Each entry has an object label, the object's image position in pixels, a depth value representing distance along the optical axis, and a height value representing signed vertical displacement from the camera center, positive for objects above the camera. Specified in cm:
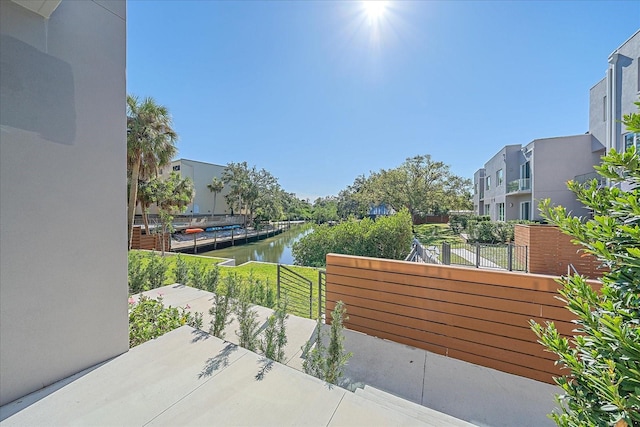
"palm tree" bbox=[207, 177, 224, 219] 3256 +359
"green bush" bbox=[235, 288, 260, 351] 244 -121
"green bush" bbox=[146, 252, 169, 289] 488 -127
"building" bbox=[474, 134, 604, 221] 1299 +282
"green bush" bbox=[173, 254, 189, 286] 509 -134
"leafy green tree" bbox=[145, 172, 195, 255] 1343 +108
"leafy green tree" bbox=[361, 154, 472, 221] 1959 +248
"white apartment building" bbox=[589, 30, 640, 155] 912 +539
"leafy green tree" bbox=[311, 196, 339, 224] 4744 +87
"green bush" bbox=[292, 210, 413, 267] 662 -73
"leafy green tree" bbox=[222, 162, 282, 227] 3238 +289
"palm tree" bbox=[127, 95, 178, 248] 1043 +329
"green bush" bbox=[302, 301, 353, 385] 202 -123
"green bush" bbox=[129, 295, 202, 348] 248 -124
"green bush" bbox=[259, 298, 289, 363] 226 -120
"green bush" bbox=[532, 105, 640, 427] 81 -36
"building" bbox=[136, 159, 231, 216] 3153 +394
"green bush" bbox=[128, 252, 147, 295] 444 -127
